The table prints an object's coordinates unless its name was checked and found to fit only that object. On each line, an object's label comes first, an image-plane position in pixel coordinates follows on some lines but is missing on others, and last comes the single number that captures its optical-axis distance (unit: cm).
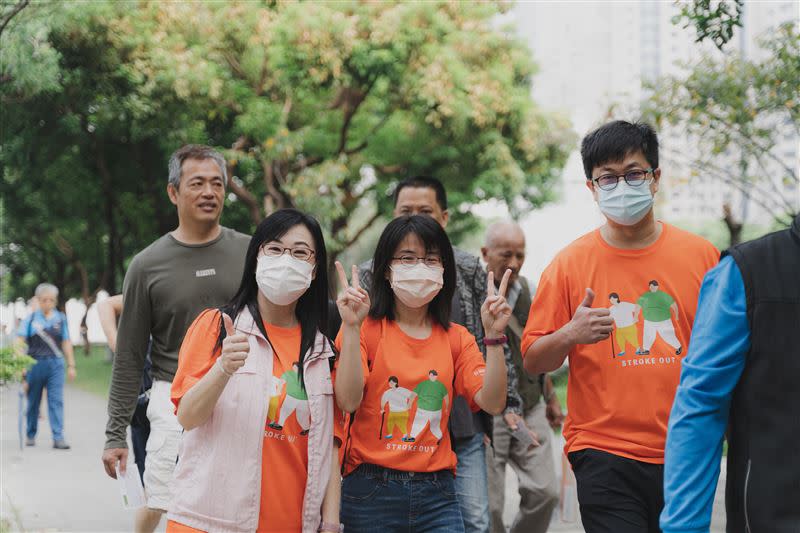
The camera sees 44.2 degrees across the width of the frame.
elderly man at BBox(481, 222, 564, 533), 605
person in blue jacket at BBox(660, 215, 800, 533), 225
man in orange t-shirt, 349
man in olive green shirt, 484
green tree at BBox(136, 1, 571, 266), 1772
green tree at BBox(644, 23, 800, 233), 1191
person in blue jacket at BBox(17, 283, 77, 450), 1287
